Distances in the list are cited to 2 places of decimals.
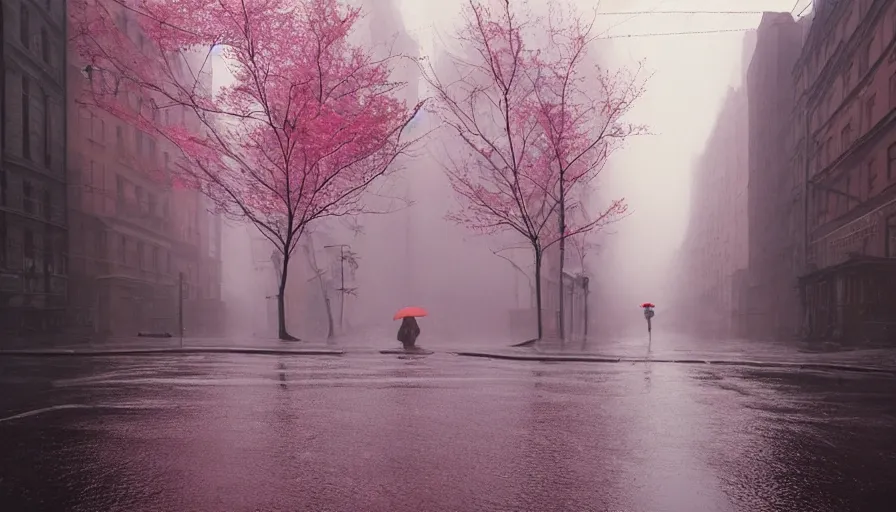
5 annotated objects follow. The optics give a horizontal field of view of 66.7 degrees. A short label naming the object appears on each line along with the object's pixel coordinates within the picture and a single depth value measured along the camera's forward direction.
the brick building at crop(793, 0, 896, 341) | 22.92
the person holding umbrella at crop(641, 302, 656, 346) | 21.05
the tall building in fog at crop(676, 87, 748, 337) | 63.47
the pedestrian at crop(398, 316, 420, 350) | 19.50
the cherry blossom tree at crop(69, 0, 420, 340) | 21.50
